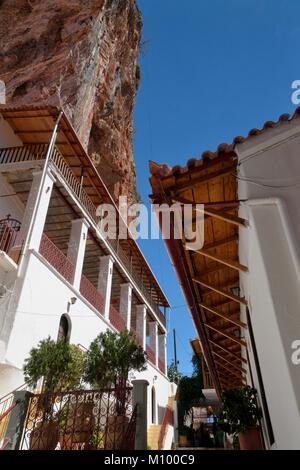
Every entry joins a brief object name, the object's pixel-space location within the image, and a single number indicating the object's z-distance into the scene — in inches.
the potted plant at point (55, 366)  247.0
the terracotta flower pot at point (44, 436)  203.2
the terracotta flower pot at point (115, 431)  198.1
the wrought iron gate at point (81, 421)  202.8
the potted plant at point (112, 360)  257.6
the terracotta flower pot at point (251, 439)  198.8
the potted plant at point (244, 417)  200.2
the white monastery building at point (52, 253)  327.0
